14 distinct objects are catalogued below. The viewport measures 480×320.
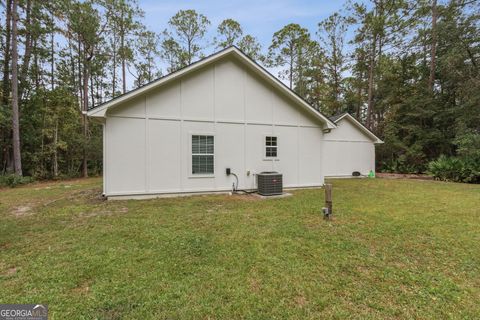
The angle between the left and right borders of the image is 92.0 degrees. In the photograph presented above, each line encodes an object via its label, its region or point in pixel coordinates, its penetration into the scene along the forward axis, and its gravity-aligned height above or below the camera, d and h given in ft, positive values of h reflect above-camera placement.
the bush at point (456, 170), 38.37 -2.43
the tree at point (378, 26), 58.90 +34.17
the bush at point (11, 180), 38.01 -3.17
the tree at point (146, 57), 65.70 +30.12
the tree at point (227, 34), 69.05 +37.63
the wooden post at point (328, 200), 16.99 -3.18
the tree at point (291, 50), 72.79 +34.90
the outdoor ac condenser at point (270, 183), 27.17 -2.98
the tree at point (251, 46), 70.90 +34.84
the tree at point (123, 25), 56.70 +34.37
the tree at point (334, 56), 70.49 +31.85
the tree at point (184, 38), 66.13 +35.51
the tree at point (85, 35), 51.06 +28.77
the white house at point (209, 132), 24.59 +3.25
